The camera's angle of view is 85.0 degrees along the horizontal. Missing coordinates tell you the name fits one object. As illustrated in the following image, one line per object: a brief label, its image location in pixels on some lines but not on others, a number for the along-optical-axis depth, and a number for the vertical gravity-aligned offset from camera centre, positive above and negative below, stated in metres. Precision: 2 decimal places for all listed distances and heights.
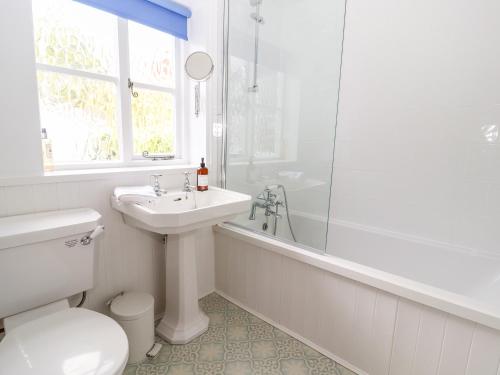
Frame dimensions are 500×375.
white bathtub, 1.07 -0.76
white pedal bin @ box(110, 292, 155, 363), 1.38 -0.90
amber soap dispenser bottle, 1.77 -0.21
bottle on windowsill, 1.35 -0.06
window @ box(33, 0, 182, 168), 1.42 +0.34
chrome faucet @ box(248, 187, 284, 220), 1.88 -0.39
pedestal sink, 1.38 -0.61
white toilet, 0.83 -0.65
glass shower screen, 1.75 +0.25
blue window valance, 1.46 +0.75
